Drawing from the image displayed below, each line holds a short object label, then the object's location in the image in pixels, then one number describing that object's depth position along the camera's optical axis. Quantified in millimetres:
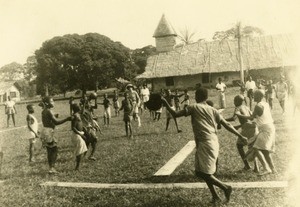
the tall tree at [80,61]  29125
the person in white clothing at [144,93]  19672
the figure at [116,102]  18366
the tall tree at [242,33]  35819
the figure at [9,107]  18950
